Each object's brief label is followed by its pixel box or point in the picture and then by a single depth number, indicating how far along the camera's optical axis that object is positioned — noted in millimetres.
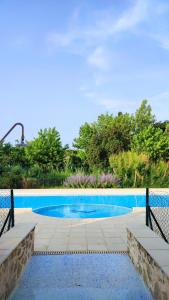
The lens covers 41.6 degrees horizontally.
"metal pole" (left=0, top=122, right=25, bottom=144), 5958
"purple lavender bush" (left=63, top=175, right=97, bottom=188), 10774
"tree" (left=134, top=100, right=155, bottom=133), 20699
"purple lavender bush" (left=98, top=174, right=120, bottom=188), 10686
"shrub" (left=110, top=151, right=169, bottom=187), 11121
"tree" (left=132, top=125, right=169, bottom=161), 14998
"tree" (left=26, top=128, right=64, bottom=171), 14202
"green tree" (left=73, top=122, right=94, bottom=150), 17033
